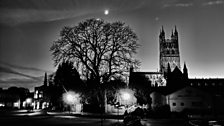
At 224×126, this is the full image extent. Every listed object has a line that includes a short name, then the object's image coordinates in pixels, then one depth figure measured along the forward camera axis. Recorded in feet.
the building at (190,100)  174.91
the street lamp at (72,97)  122.12
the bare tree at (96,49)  101.55
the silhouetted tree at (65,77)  198.64
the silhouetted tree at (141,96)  141.62
